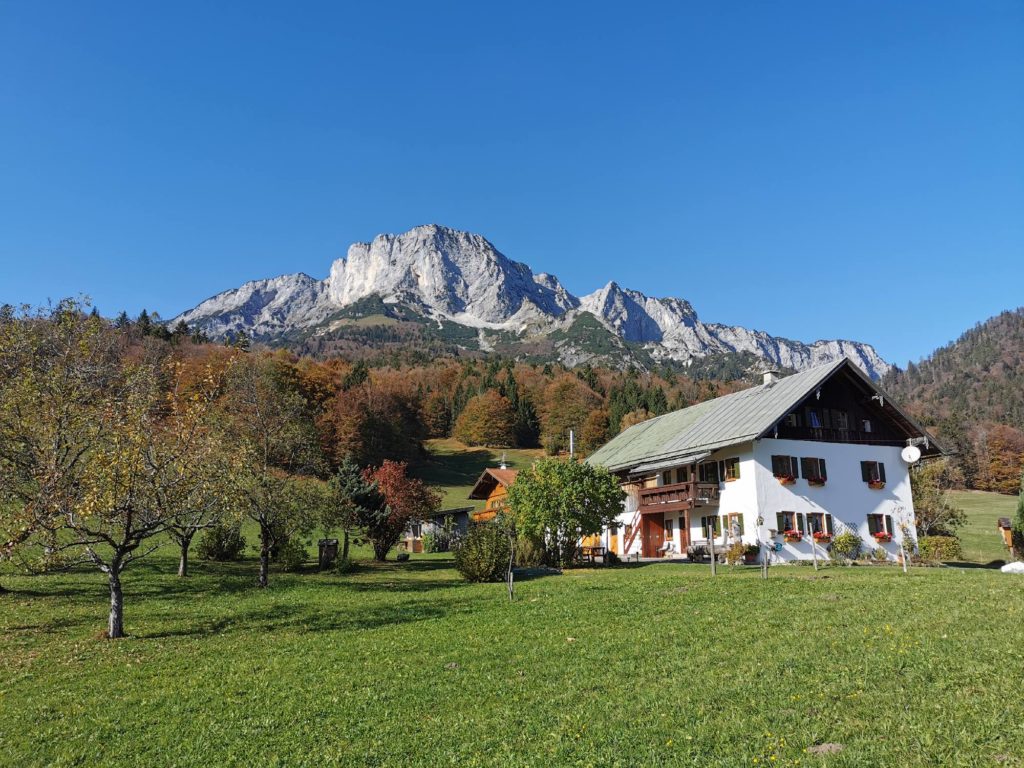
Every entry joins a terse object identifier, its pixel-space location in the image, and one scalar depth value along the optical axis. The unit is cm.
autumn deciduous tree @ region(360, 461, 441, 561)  3734
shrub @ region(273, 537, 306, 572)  3212
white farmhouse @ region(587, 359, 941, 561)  3566
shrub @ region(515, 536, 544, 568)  3125
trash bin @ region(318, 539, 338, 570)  3375
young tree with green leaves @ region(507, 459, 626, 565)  3183
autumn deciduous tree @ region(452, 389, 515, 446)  11475
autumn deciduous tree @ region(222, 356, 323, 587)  2634
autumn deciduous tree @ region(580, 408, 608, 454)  10631
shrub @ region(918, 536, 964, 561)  3466
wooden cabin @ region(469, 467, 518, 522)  4888
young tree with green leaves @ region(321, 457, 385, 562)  3394
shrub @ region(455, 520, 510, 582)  2736
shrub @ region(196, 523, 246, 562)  3325
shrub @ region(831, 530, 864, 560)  3512
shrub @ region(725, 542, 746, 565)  3300
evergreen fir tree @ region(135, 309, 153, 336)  9496
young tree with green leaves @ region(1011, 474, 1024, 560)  3425
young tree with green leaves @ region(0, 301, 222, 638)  1658
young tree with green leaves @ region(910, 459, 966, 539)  4047
